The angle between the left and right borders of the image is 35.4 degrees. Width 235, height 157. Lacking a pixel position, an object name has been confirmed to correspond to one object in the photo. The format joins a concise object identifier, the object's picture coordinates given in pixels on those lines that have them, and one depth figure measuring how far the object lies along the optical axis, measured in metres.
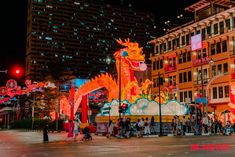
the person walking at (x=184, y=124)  35.38
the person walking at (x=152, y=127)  35.47
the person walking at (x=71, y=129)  32.22
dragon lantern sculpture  38.28
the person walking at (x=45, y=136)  28.69
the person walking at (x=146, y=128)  33.97
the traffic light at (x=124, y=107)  33.22
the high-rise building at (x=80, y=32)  157.38
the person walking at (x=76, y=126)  29.32
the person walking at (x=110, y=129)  33.66
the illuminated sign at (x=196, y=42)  47.22
